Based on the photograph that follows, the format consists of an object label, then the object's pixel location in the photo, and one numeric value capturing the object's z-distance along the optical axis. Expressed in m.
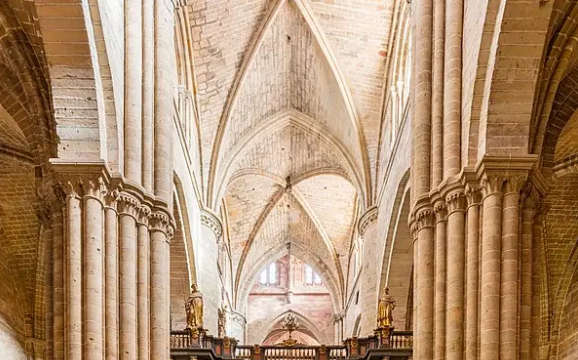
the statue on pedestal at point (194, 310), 20.89
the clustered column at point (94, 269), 13.30
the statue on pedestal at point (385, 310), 21.59
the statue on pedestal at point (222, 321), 31.82
